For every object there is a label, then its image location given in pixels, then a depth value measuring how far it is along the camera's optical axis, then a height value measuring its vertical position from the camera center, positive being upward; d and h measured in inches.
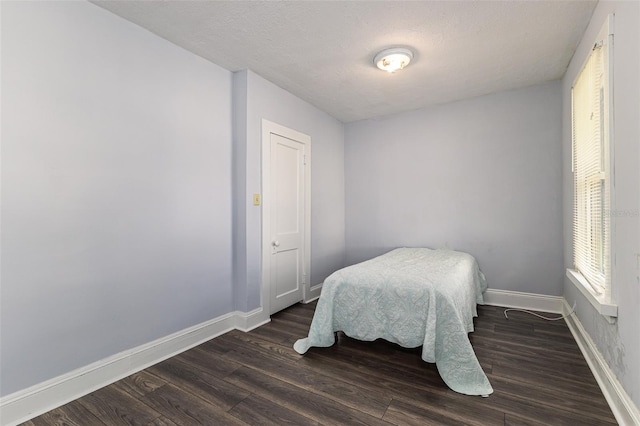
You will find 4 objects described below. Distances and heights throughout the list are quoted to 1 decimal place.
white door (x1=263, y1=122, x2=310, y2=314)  127.1 -1.7
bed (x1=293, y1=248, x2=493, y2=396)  76.0 -29.6
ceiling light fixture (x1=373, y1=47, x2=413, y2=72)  98.9 +51.1
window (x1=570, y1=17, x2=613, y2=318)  69.4 +11.5
